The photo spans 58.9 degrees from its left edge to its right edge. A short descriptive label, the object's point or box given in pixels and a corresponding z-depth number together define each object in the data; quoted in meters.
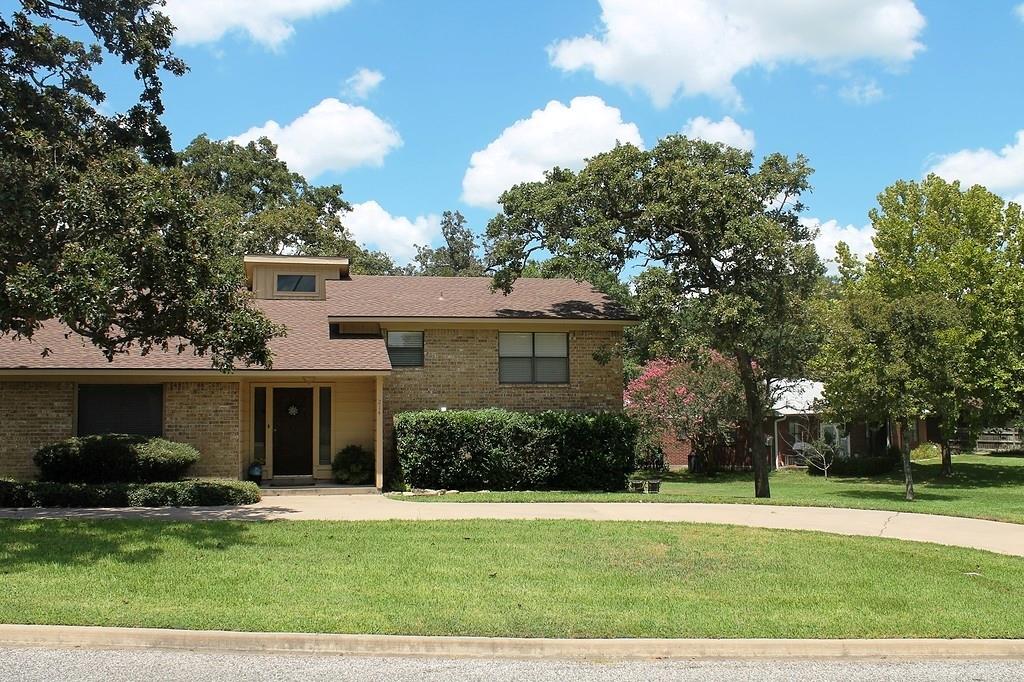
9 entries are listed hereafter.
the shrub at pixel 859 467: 34.38
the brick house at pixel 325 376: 19.25
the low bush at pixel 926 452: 41.88
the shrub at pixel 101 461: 17.88
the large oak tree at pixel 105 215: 12.29
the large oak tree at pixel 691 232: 18.94
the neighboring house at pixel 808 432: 37.91
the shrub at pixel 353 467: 20.89
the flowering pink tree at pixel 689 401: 31.08
